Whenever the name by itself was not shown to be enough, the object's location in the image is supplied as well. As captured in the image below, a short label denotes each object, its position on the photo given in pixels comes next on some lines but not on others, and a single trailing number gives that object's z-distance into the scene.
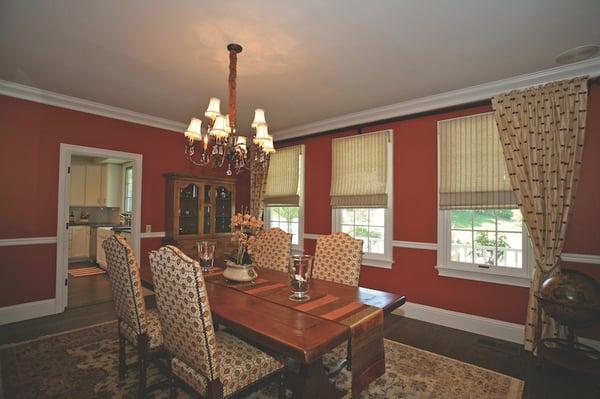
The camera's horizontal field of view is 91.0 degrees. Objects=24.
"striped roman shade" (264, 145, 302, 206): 4.87
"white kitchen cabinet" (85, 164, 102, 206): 6.80
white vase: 2.19
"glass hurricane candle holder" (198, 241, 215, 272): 2.58
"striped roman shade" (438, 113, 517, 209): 3.06
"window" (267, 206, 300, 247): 4.92
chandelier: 2.23
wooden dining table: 1.35
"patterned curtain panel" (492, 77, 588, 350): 2.62
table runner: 1.53
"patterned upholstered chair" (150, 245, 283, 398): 1.38
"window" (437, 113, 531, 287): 3.04
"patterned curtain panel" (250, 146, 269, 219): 5.28
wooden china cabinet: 4.39
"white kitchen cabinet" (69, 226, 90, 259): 6.44
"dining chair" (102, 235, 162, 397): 1.84
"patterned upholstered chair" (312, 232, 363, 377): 2.51
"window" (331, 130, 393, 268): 3.86
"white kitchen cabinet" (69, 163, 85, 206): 6.61
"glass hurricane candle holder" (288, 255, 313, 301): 1.84
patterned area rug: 2.08
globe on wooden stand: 2.25
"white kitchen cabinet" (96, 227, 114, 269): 6.17
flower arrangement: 2.09
